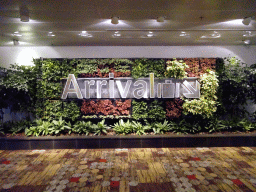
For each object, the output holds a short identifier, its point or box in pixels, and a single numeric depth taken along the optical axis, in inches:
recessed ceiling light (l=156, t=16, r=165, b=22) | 168.8
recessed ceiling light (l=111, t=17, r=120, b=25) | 169.7
